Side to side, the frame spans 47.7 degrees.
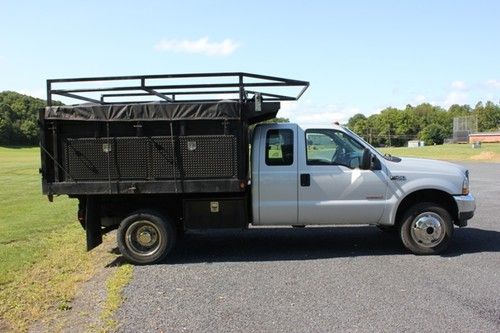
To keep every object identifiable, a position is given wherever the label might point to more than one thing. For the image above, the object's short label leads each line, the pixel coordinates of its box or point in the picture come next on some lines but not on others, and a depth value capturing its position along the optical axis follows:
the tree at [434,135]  163.25
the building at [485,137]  118.75
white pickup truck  8.15
